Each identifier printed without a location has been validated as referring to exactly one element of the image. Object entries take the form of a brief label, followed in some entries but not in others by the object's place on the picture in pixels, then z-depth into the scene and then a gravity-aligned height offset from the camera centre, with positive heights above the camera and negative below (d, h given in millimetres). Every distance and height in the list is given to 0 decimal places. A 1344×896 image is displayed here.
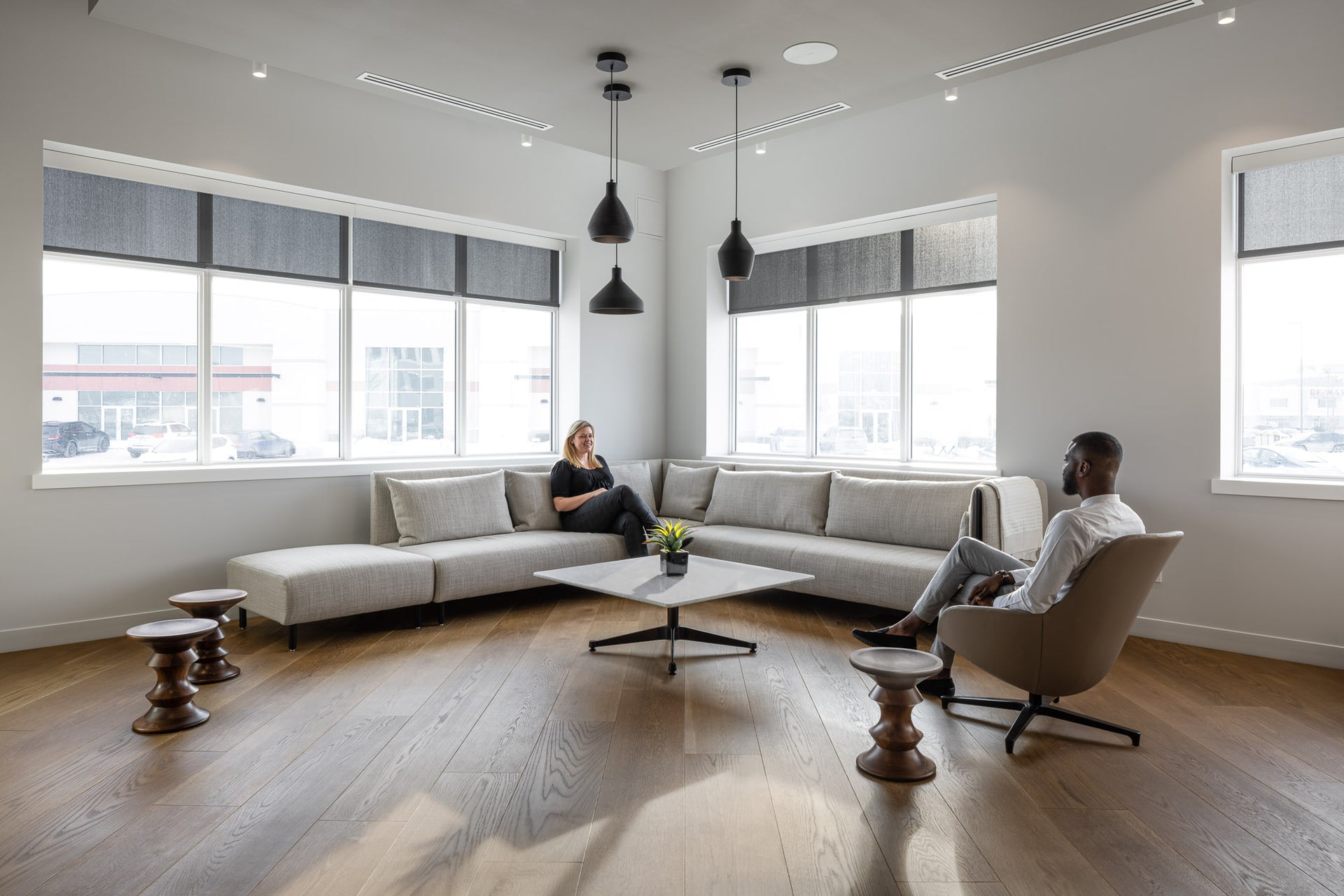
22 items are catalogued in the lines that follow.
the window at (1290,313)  4230 +675
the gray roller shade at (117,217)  4500 +1233
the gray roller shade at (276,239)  5098 +1258
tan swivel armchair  2859 -671
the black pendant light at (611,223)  4559 +1188
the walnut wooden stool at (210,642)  3742 -919
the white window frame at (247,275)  4516 +861
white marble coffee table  3801 -688
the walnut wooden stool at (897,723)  2744 -952
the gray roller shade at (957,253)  5465 +1265
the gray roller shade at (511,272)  6387 +1313
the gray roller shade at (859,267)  6039 +1292
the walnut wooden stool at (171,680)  3186 -946
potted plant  4184 -551
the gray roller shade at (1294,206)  4207 +1223
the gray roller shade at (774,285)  6656 +1274
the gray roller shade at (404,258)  5750 +1289
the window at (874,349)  5602 +690
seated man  2930 -394
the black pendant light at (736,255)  4781 +1058
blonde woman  5715 -427
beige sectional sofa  4453 -610
